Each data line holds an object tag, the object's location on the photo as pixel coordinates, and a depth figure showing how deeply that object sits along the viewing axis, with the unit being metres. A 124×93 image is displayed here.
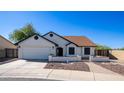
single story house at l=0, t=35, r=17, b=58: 12.90
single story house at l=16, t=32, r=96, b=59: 11.40
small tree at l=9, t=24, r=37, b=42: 19.12
